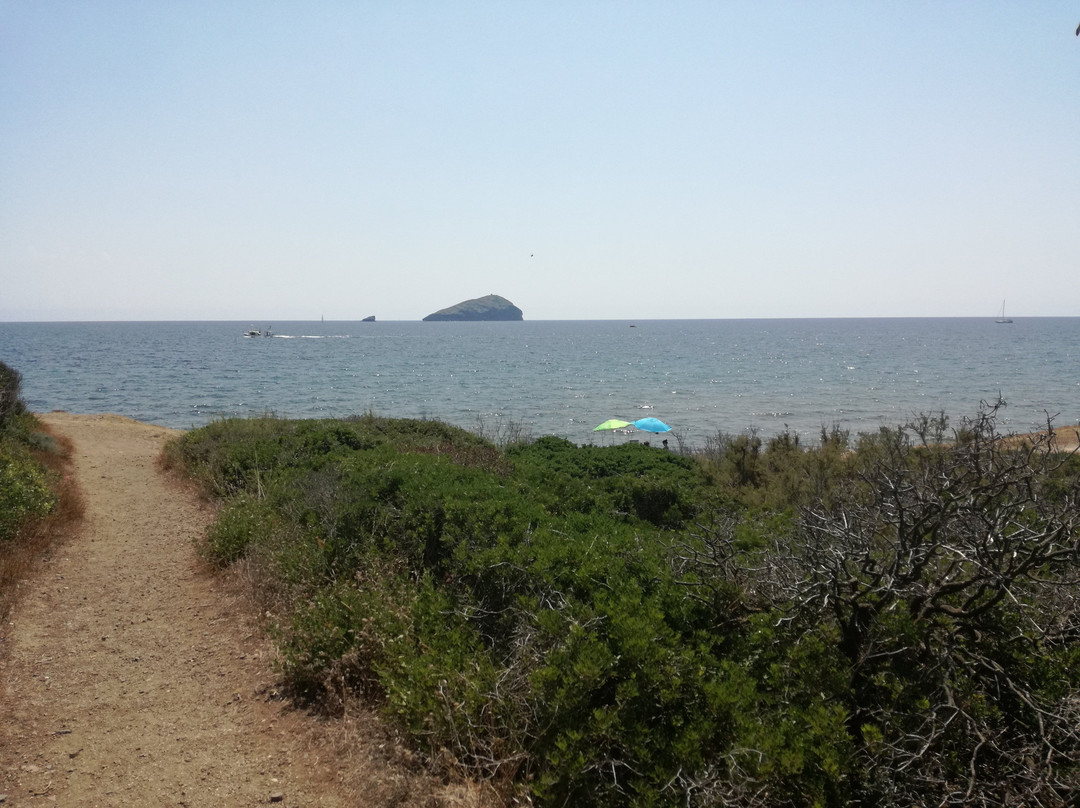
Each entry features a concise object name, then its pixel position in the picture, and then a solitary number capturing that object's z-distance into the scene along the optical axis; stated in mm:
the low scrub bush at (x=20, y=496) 8469
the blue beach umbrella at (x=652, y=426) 23402
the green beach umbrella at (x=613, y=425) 24262
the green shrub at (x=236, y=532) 8156
